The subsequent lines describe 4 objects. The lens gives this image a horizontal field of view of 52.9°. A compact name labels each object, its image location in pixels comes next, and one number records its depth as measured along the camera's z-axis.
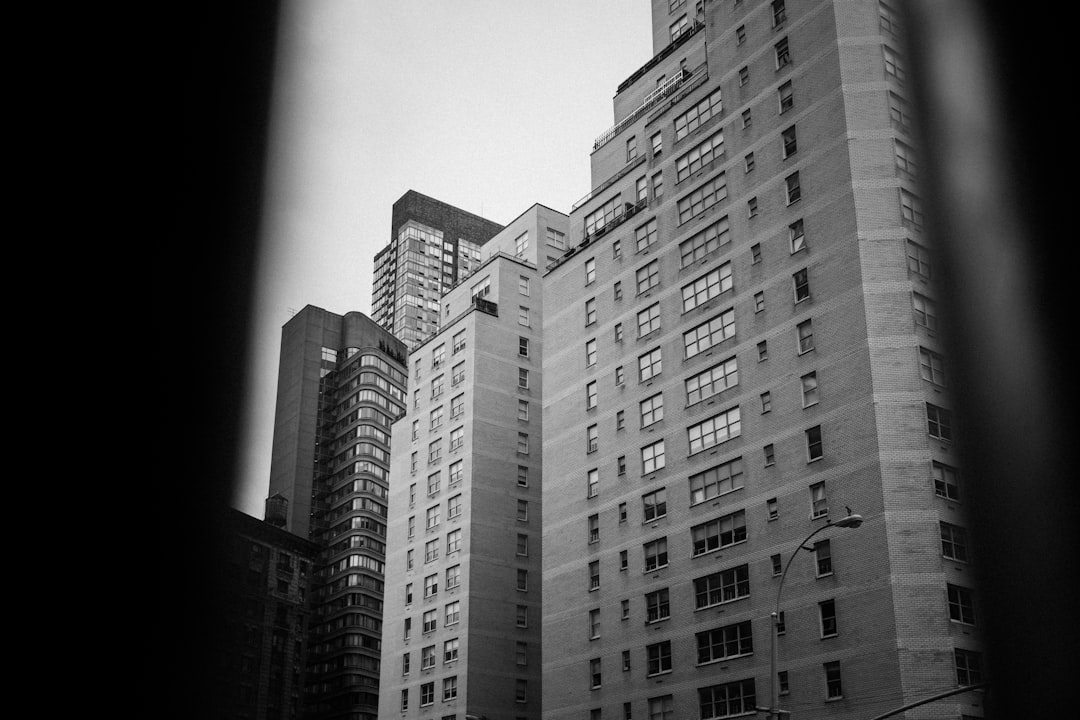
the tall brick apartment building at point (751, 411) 59.34
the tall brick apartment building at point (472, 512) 96.69
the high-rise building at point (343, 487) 169.88
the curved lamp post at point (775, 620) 37.88
